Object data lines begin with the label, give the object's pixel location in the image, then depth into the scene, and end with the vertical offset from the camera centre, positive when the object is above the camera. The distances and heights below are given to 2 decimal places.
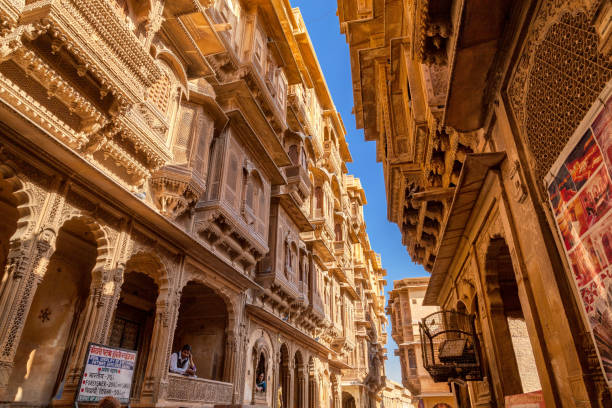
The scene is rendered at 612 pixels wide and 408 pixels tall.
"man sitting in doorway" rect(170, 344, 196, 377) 9.69 +0.96
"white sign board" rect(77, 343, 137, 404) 5.27 +0.39
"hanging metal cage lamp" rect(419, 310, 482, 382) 8.31 +0.91
